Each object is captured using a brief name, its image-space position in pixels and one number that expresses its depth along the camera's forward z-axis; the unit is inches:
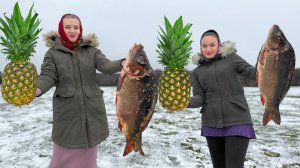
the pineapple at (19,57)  109.7
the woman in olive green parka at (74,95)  136.1
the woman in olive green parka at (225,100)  147.1
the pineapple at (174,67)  106.0
